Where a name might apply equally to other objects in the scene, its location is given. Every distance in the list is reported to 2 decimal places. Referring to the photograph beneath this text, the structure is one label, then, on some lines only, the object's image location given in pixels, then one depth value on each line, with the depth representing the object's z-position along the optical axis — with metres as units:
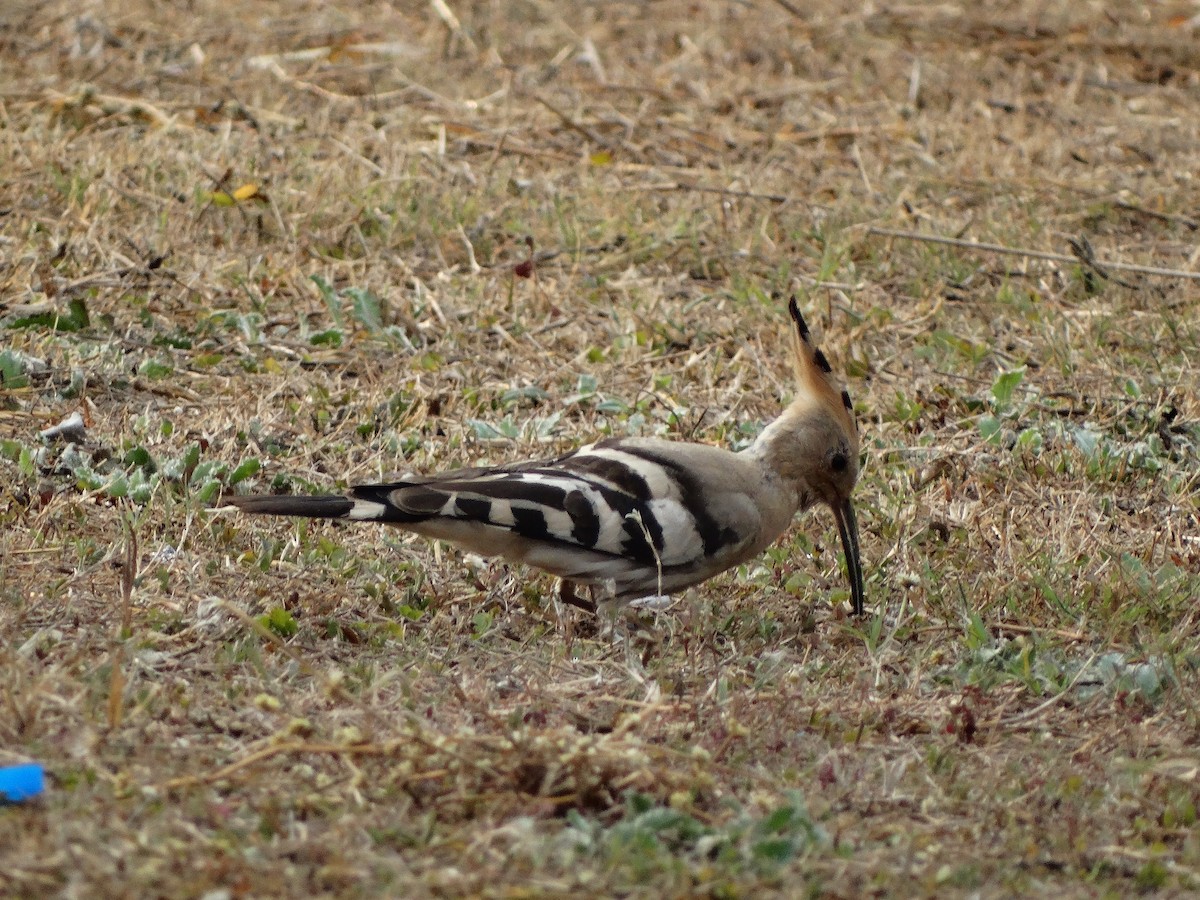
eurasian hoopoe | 8.08
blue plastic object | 5.50
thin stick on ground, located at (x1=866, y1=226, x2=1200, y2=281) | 12.63
